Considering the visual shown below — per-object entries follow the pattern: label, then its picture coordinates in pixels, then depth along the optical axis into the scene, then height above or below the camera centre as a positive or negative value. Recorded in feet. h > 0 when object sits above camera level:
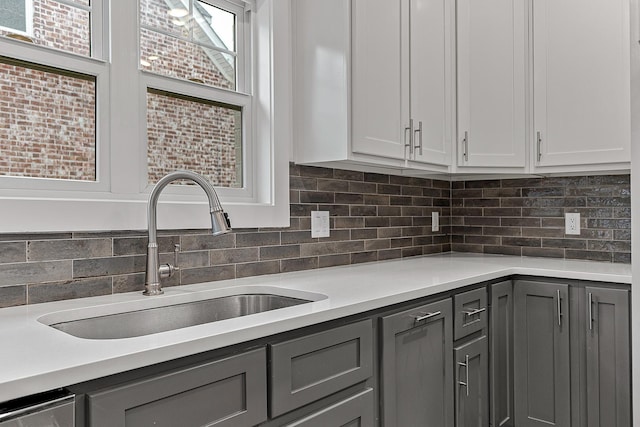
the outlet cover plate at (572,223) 9.21 -0.26
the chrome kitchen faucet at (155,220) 5.02 -0.08
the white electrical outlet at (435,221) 10.29 -0.23
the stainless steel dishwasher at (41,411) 2.61 -1.07
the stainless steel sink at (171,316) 4.51 -1.06
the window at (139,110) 4.97 +1.23
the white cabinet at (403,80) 6.86 +1.98
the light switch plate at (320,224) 7.57 -0.19
